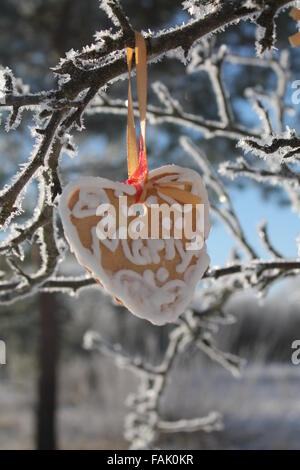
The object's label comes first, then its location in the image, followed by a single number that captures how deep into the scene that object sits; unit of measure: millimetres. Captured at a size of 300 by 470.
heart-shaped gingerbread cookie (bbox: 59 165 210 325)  609
